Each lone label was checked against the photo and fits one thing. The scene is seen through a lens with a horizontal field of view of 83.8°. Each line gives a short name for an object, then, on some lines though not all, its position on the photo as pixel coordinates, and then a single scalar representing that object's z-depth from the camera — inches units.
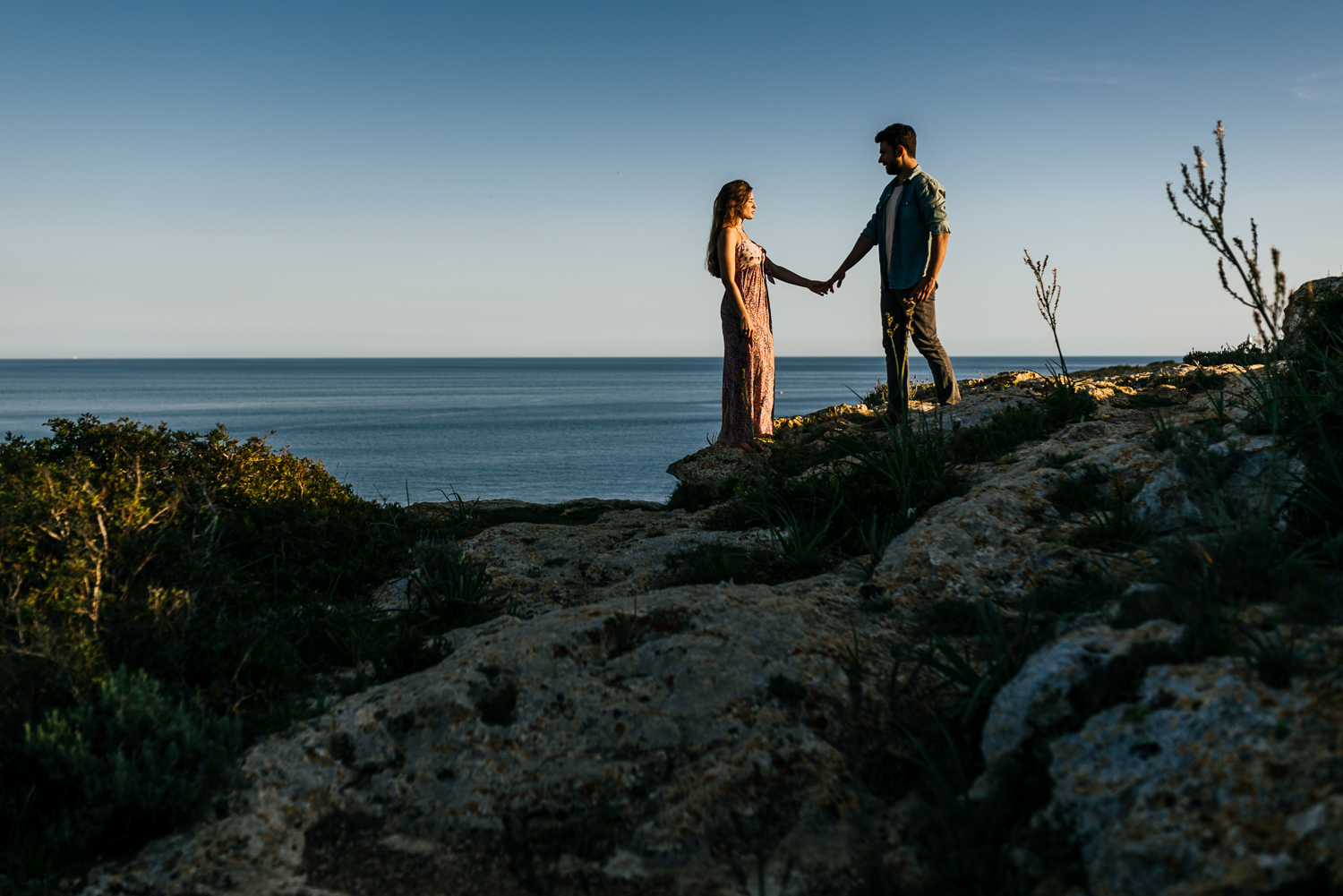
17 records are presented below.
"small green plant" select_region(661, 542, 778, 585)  220.8
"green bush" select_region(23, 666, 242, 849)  119.6
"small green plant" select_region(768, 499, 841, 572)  222.2
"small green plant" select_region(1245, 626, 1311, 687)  98.3
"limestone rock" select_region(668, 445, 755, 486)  374.3
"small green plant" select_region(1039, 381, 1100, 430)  307.7
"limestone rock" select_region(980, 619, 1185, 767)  112.2
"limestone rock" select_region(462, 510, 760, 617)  230.2
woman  397.7
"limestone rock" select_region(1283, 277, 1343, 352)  291.9
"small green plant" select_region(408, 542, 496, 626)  203.5
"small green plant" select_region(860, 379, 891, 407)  414.9
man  331.3
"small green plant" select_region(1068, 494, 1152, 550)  183.3
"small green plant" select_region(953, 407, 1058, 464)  285.4
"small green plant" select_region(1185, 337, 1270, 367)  446.9
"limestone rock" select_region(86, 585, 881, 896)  113.0
